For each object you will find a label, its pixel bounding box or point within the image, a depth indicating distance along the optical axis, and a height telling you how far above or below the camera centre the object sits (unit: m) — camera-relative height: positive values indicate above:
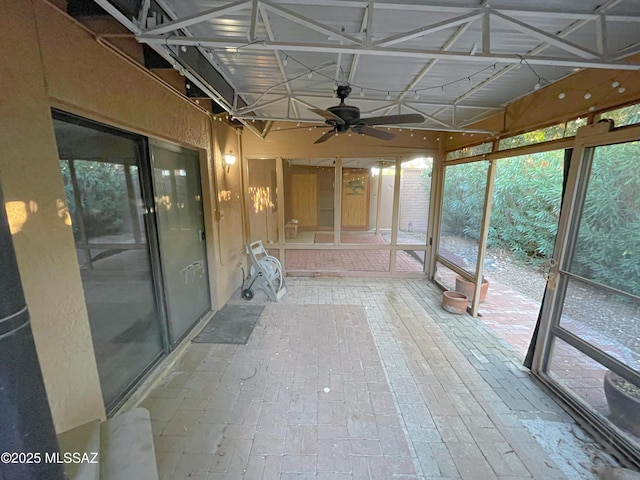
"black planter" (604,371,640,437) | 1.86 -1.48
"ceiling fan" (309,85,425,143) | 2.49 +0.74
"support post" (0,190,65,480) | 0.79 -0.60
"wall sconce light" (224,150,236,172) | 4.21 +0.54
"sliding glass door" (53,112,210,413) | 1.85 -0.43
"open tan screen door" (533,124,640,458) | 1.89 -0.73
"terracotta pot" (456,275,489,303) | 4.06 -1.43
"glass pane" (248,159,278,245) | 5.38 -0.19
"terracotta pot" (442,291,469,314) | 3.96 -1.59
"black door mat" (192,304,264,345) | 3.25 -1.76
